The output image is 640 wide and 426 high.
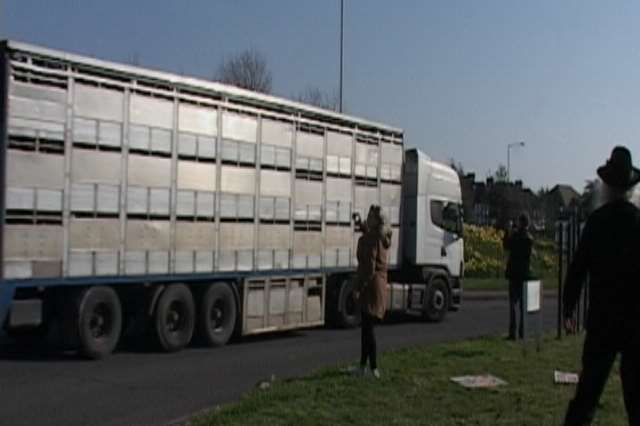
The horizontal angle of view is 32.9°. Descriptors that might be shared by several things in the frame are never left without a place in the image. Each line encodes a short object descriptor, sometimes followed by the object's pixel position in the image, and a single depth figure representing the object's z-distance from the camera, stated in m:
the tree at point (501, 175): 87.56
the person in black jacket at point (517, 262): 18.31
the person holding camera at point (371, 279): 12.82
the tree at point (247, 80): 44.06
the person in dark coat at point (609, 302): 7.82
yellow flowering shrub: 44.44
